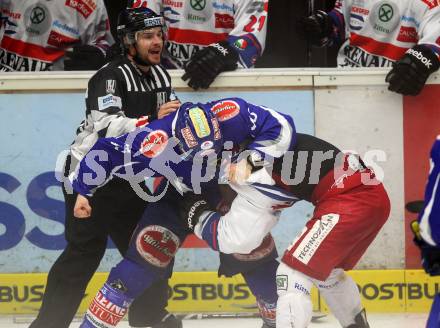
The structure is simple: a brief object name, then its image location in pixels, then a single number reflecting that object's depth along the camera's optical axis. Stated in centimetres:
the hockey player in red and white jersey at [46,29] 1209
